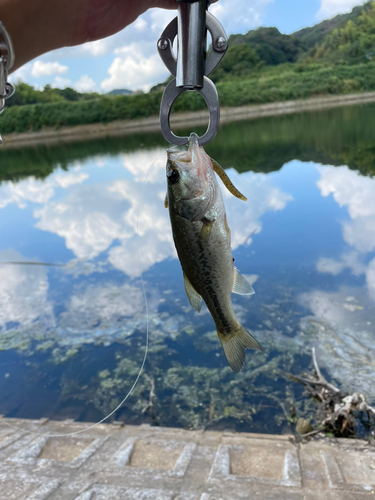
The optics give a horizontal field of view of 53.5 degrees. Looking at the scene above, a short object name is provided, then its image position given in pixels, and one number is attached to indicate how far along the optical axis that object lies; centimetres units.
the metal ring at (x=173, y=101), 26
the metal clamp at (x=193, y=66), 26
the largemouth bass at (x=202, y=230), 26
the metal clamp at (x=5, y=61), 34
